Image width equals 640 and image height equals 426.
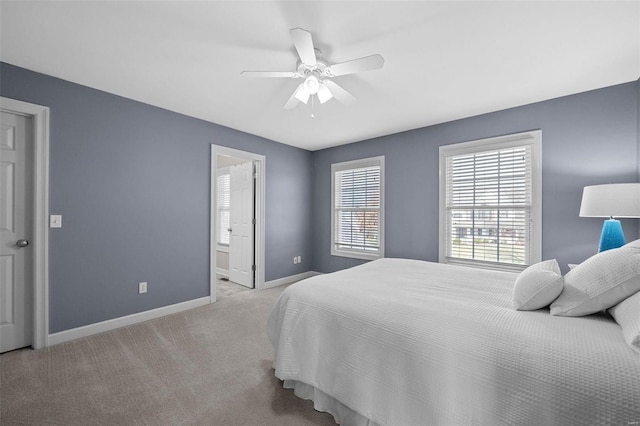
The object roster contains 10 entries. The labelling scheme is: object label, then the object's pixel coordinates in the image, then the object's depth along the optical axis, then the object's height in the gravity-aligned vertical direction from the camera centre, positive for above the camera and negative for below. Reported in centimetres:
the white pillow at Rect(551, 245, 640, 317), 124 -33
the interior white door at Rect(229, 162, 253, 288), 462 -23
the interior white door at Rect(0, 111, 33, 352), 238 -17
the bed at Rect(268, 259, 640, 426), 97 -63
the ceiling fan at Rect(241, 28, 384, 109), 177 +105
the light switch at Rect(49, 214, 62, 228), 255 -9
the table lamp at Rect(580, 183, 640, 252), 216 +7
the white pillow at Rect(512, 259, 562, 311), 139 -39
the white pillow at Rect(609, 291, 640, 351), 101 -43
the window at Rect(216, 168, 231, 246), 557 +13
